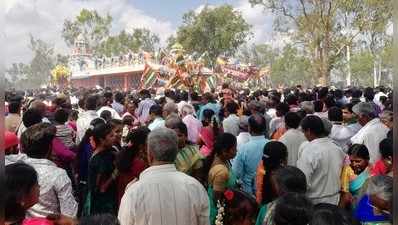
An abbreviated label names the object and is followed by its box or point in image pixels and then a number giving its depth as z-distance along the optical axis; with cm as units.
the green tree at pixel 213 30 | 3891
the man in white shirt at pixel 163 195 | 297
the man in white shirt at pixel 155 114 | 680
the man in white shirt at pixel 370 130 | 535
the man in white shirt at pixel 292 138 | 510
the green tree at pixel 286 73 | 7306
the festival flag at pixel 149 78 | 2586
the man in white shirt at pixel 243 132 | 571
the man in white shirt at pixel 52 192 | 330
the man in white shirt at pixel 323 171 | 421
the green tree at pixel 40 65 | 7269
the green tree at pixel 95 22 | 4753
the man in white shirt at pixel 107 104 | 762
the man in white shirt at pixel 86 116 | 664
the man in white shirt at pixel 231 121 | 730
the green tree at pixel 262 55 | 7794
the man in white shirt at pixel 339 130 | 593
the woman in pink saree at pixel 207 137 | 567
